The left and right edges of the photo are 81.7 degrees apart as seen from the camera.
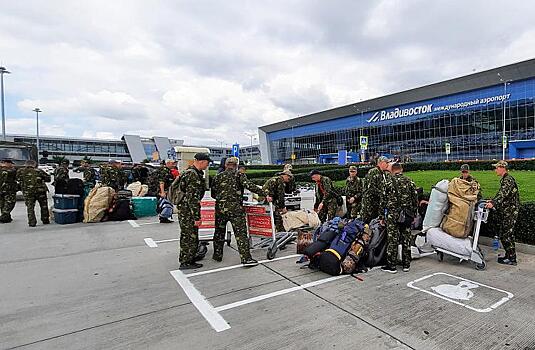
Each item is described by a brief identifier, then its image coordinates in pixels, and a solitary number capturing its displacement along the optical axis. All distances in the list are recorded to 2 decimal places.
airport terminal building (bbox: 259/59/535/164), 41.34
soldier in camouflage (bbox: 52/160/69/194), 8.88
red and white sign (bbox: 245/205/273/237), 5.79
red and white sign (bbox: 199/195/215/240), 6.22
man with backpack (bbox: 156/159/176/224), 9.27
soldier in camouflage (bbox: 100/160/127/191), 11.32
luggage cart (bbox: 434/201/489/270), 4.80
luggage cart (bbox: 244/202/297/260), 5.65
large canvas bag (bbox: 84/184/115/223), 9.18
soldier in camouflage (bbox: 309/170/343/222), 7.07
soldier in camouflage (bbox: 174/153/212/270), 5.13
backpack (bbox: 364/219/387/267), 4.94
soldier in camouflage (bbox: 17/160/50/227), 8.67
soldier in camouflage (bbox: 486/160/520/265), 4.97
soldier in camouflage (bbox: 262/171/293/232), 6.67
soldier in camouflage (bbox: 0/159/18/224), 9.20
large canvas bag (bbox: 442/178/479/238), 5.05
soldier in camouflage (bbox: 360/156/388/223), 5.49
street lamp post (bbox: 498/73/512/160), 42.31
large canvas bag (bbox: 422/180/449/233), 5.32
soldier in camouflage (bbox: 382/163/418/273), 4.86
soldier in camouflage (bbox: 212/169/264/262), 5.23
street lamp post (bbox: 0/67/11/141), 32.90
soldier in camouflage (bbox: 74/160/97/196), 11.48
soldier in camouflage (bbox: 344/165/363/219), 7.42
